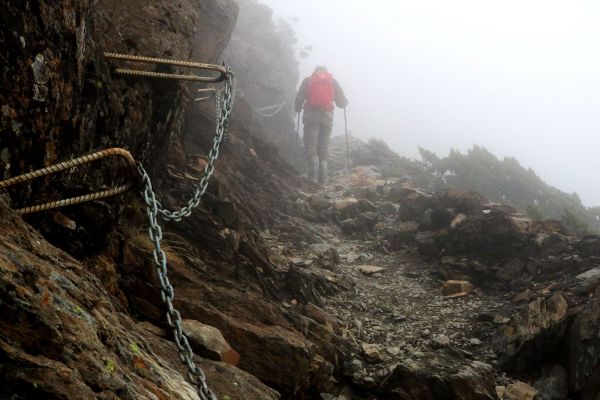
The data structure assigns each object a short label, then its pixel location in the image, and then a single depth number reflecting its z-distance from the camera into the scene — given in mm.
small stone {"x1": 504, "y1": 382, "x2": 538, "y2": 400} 5516
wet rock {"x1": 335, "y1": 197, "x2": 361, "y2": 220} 13445
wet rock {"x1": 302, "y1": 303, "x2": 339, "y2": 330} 7012
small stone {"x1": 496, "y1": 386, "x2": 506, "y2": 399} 5570
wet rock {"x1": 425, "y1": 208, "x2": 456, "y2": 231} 11294
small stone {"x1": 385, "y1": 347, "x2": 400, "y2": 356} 6541
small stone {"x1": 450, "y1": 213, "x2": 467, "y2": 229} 10828
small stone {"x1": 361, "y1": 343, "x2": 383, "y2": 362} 6285
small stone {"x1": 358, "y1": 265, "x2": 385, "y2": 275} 9812
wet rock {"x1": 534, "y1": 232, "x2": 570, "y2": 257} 9141
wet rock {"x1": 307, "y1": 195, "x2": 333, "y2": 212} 13975
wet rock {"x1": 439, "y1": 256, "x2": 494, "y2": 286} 9055
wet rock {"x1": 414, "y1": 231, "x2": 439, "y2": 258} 10539
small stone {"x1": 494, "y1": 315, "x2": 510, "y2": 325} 7147
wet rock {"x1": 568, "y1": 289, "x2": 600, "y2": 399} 5395
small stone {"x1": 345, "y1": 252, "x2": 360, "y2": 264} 10516
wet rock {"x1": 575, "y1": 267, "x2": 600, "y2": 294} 7215
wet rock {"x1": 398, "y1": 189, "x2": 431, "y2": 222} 12852
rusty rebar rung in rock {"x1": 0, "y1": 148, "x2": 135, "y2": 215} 2498
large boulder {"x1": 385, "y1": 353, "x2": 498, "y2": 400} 5289
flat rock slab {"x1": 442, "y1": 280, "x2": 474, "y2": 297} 8547
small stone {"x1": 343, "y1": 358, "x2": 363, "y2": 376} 5888
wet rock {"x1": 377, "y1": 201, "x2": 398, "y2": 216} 13978
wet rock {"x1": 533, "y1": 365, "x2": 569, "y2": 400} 5613
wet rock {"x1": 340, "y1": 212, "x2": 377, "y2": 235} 12453
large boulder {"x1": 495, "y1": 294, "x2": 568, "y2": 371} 6211
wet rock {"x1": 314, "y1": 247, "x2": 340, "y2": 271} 9692
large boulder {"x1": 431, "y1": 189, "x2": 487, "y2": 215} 11406
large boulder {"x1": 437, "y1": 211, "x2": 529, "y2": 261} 9641
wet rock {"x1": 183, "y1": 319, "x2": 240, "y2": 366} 4219
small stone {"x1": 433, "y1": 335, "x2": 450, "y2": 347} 6744
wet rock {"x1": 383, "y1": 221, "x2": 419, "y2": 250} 11516
